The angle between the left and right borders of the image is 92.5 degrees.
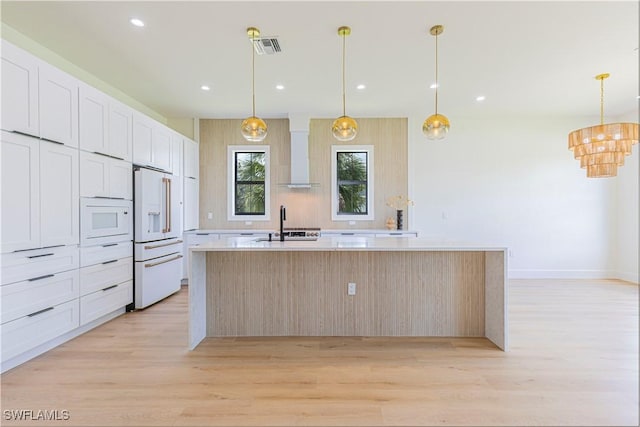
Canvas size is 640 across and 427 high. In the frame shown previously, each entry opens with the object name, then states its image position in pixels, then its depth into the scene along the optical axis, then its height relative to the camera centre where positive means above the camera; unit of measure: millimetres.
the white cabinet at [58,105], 2518 +927
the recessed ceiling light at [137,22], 2688 +1686
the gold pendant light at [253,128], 2902 +816
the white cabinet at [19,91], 2230 +923
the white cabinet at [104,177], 2977 +372
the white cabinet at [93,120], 2939 +923
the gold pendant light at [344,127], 3004 +829
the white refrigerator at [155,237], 3703 -327
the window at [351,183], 5570 +527
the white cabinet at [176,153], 4707 +926
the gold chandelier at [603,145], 3322 +754
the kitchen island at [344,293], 2912 -781
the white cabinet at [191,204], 5148 +141
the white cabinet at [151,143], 3801 +923
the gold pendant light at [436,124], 2838 +812
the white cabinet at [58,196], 2536 +142
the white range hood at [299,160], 5367 +908
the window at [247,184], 5645 +516
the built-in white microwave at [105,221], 2963 -94
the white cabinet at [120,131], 3344 +925
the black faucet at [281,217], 3088 -54
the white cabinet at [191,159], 5156 +925
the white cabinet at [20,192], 2236 +154
